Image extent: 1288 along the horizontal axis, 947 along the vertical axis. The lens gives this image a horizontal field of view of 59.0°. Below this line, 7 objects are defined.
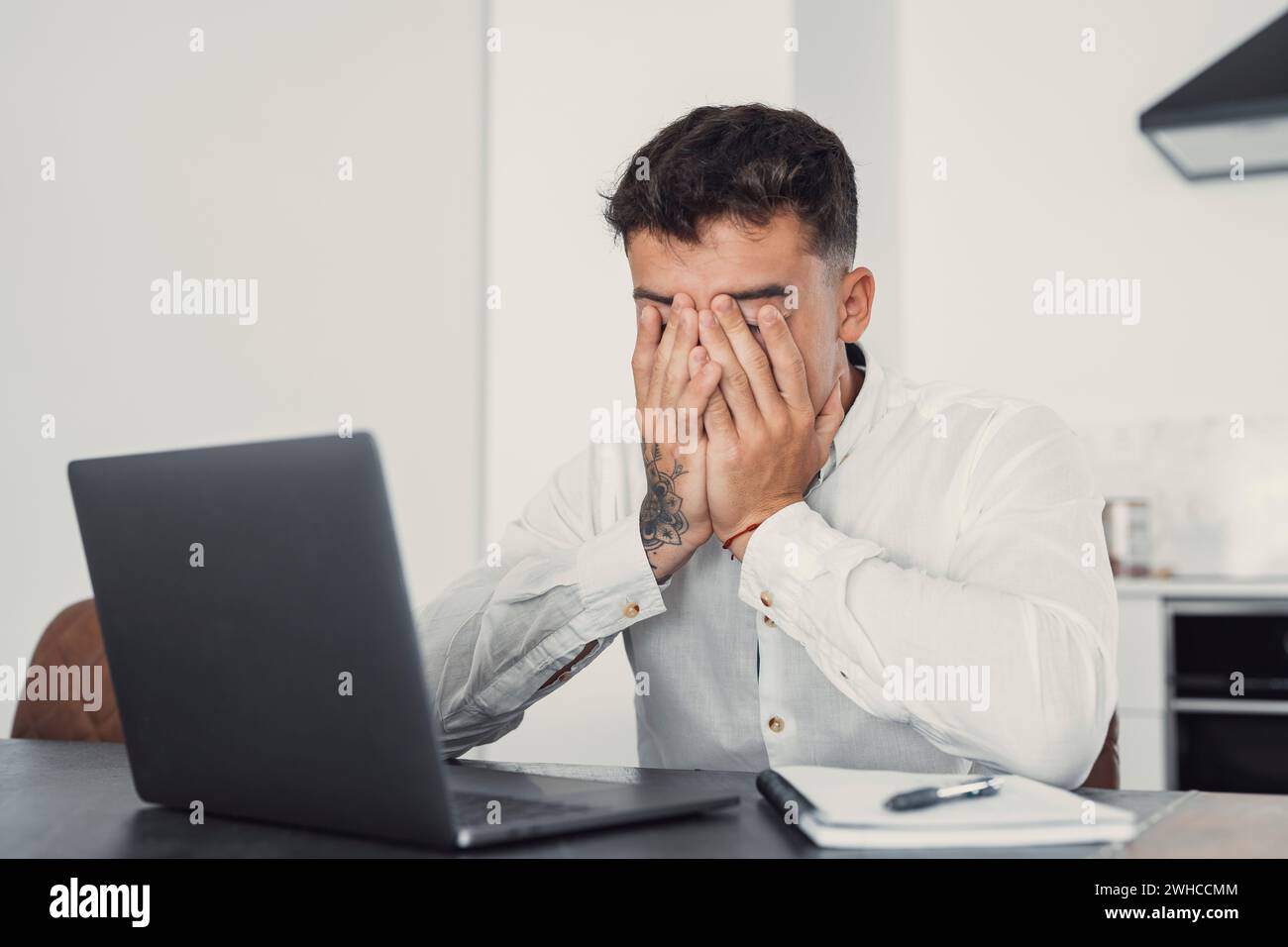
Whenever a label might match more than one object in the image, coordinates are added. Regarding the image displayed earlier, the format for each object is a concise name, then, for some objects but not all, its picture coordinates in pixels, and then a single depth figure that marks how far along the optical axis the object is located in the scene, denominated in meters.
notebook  0.59
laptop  0.56
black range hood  2.36
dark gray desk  0.59
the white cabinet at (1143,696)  2.51
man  0.90
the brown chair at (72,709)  1.33
